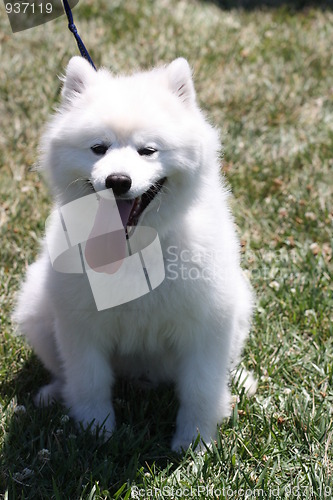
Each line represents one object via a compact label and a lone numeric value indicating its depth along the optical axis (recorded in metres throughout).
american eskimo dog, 2.71
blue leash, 3.33
